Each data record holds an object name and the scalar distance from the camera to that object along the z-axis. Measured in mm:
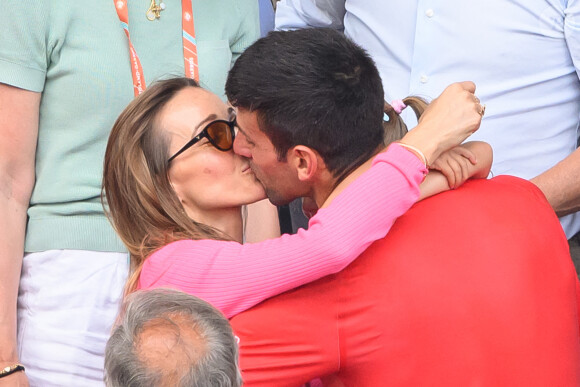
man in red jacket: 7291
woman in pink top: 7320
